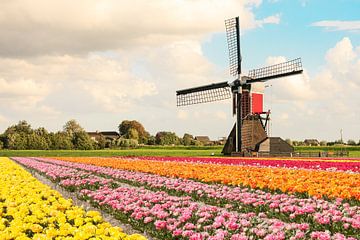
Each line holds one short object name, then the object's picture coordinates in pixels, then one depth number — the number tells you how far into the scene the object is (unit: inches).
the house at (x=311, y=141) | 4994.6
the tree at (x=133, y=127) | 5502.0
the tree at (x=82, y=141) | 3331.7
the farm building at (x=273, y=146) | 1709.6
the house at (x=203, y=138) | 6336.6
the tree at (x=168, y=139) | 4685.0
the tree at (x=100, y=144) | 3648.4
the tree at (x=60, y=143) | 3277.6
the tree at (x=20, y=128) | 4536.4
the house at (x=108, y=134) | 6328.7
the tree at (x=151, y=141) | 4951.8
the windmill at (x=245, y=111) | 1681.8
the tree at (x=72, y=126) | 5226.4
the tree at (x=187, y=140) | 4682.8
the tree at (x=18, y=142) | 3245.6
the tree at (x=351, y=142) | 4166.3
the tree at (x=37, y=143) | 3206.2
